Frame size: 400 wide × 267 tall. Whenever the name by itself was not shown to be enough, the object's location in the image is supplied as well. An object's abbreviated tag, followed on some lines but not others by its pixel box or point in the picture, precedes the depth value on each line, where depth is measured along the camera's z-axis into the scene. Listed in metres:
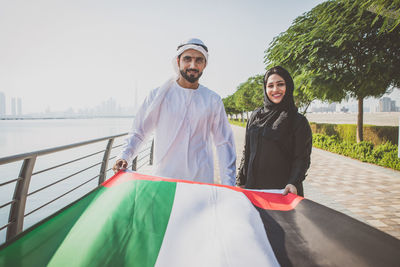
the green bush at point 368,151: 7.32
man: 2.16
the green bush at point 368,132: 9.62
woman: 2.28
